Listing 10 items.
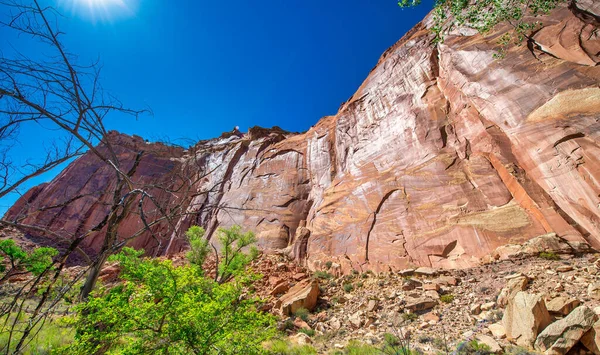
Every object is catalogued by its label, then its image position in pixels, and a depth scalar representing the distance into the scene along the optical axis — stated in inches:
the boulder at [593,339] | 193.2
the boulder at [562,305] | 244.7
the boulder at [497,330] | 247.6
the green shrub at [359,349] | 264.8
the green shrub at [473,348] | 229.1
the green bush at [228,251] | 639.1
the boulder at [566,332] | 198.5
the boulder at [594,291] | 261.1
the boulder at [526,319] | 226.1
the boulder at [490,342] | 225.3
